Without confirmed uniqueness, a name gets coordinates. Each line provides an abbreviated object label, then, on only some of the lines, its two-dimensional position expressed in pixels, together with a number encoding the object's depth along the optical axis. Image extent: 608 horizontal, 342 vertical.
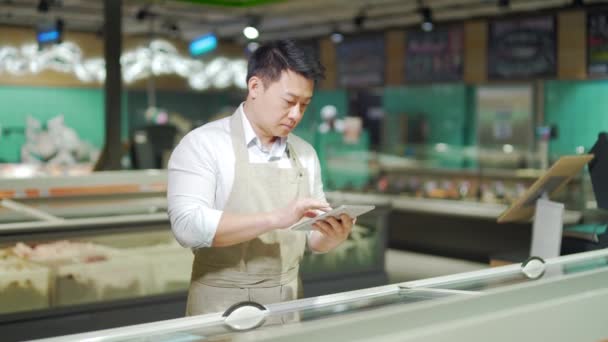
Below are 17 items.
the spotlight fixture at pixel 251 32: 7.90
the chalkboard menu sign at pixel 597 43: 9.30
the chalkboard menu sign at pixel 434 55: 10.98
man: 2.29
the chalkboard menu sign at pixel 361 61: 12.20
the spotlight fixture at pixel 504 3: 8.73
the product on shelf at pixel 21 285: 4.52
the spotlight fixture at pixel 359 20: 10.55
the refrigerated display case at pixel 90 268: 4.55
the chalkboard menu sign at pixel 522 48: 9.81
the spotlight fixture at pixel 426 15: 9.38
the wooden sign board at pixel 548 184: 3.47
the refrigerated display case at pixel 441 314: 1.86
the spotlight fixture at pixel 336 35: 11.45
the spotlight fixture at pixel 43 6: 9.38
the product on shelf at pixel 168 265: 5.14
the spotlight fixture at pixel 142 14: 10.49
